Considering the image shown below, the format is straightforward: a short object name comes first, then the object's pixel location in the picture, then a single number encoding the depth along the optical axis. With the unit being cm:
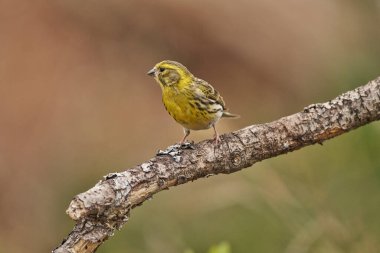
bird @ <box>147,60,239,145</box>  748
